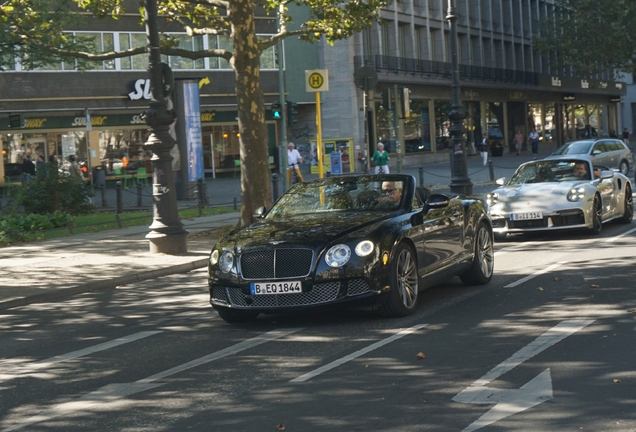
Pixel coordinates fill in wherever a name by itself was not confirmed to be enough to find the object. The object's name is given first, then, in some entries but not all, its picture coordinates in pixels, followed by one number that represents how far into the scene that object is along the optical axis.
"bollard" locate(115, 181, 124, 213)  27.36
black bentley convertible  9.29
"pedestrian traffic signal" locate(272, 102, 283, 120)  28.33
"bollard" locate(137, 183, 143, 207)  29.70
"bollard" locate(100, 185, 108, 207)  31.05
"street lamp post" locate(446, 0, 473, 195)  27.38
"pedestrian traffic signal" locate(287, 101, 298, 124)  28.83
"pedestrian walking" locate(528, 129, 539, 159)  65.44
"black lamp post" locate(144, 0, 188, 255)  16.89
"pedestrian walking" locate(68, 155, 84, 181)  27.89
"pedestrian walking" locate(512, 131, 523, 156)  67.25
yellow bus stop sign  22.03
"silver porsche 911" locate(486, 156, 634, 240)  16.41
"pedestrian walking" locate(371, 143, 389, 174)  34.66
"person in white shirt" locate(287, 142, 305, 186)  36.69
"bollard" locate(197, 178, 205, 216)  27.47
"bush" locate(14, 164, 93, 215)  25.68
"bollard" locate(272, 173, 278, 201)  27.93
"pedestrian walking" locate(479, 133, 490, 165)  53.59
